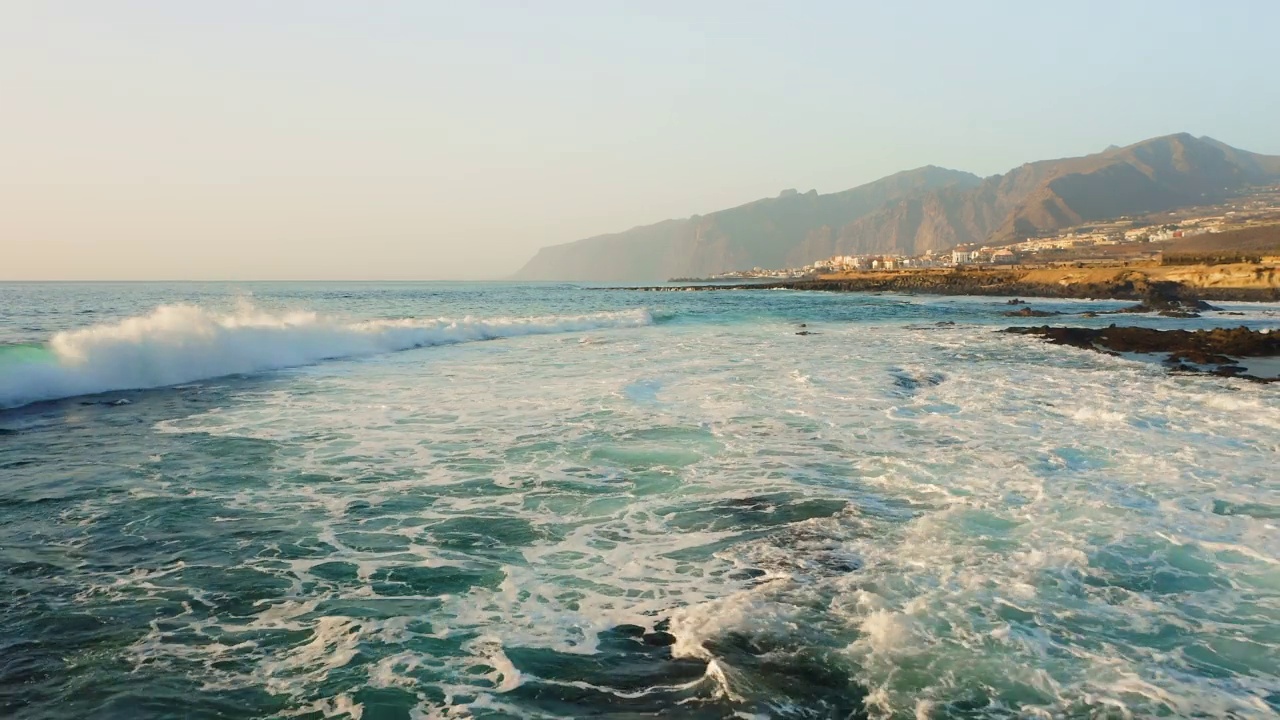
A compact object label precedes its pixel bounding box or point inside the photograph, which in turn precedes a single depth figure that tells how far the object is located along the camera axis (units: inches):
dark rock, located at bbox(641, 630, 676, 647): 194.5
